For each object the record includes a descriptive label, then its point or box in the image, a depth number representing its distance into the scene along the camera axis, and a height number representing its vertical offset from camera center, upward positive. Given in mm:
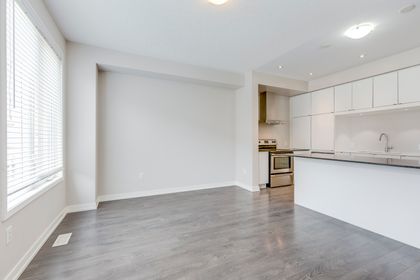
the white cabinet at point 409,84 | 3312 +939
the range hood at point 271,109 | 5305 +819
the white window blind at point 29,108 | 1701 +348
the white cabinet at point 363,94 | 3982 +937
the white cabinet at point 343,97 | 4355 +933
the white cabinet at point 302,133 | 5234 +150
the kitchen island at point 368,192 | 2205 -746
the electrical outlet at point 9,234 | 1578 -784
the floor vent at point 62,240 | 2209 -1189
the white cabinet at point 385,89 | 3609 +935
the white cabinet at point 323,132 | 4703 +151
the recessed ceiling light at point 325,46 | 3240 +1560
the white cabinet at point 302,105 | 5238 +934
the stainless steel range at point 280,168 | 4789 -748
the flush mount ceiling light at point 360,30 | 2633 +1503
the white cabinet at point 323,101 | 4715 +934
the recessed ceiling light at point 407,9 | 2262 +1540
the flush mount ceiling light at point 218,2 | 2191 +1564
